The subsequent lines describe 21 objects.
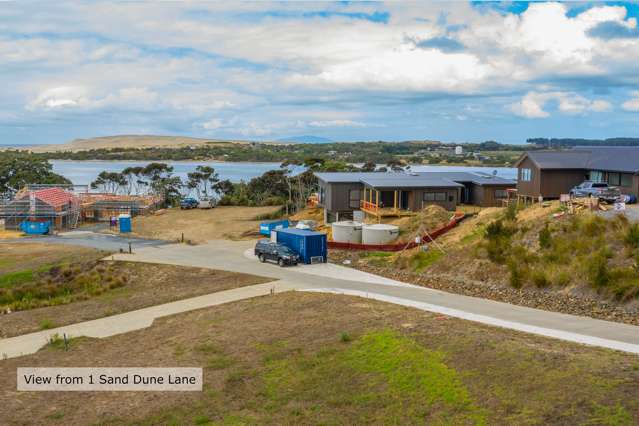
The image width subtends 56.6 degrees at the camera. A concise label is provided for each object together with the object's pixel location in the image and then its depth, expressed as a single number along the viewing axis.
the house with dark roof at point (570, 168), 38.53
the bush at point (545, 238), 28.55
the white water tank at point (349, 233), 42.44
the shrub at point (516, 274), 26.75
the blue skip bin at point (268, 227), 48.66
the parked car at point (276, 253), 35.69
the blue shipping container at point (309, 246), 36.38
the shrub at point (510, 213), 33.34
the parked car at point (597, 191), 35.09
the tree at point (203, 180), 95.75
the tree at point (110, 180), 101.50
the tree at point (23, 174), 89.81
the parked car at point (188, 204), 73.94
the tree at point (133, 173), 96.56
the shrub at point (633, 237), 25.12
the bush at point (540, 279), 25.77
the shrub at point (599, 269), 23.75
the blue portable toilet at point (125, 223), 54.94
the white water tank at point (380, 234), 40.66
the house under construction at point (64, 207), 59.59
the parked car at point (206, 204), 74.56
